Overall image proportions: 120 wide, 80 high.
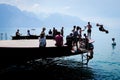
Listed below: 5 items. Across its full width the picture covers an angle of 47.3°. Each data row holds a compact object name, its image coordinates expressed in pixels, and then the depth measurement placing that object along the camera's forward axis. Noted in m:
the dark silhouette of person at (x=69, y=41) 12.40
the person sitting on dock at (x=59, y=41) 12.32
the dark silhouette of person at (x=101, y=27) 13.18
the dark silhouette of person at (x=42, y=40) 11.62
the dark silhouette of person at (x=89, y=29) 14.96
